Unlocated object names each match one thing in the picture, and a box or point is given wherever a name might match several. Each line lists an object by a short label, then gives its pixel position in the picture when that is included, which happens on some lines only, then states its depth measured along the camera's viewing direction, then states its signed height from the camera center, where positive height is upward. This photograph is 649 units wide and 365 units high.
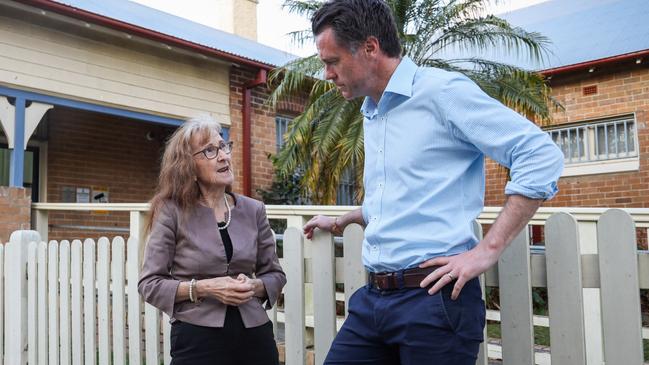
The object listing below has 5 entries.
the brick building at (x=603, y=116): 10.75 +1.74
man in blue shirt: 1.80 +0.09
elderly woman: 2.53 -0.16
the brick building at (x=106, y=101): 7.73 +1.77
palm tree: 9.37 +2.10
